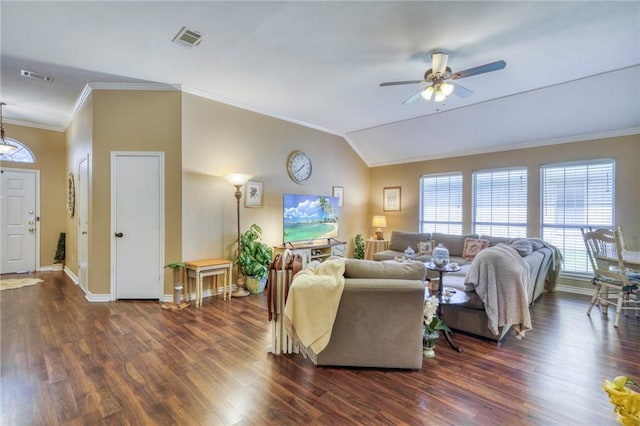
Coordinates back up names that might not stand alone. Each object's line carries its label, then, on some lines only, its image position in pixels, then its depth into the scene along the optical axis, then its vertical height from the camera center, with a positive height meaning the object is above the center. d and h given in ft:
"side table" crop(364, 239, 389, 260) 22.44 -2.80
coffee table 9.39 -2.93
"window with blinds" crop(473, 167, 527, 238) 17.97 +0.53
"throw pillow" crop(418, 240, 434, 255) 19.02 -2.39
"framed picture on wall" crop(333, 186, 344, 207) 21.98 +1.21
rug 16.06 -4.26
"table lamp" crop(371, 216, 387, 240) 23.25 -1.04
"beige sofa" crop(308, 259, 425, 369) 7.72 -3.01
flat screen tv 18.25 -0.54
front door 18.98 -0.83
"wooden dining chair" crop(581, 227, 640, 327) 11.13 -2.44
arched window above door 18.90 +3.41
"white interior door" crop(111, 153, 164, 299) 13.84 -0.79
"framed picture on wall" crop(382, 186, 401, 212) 23.62 +0.94
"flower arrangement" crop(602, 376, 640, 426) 2.31 -1.53
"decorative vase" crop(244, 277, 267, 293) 15.34 -3.88
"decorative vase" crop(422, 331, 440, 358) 8.70 -3.90
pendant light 16.33 +3.47
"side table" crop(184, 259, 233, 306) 13.28 -2.91
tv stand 17.52 -2.46
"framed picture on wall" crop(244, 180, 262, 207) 16.44 +0.87
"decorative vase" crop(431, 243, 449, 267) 10.49 -1.67
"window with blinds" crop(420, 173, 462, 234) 20.65 +0.51
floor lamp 14.71 +1.11
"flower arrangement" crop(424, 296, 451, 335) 8.36 -3.11
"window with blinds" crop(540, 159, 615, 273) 15.33 +0.42
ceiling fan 10.02 +4.52
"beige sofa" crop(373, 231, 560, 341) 10.00 -2.89
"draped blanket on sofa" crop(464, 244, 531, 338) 9.12 -2.47
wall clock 18.73 +2.76
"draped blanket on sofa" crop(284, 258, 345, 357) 7.70 -2.59
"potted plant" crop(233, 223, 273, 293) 15.16 -2.68
